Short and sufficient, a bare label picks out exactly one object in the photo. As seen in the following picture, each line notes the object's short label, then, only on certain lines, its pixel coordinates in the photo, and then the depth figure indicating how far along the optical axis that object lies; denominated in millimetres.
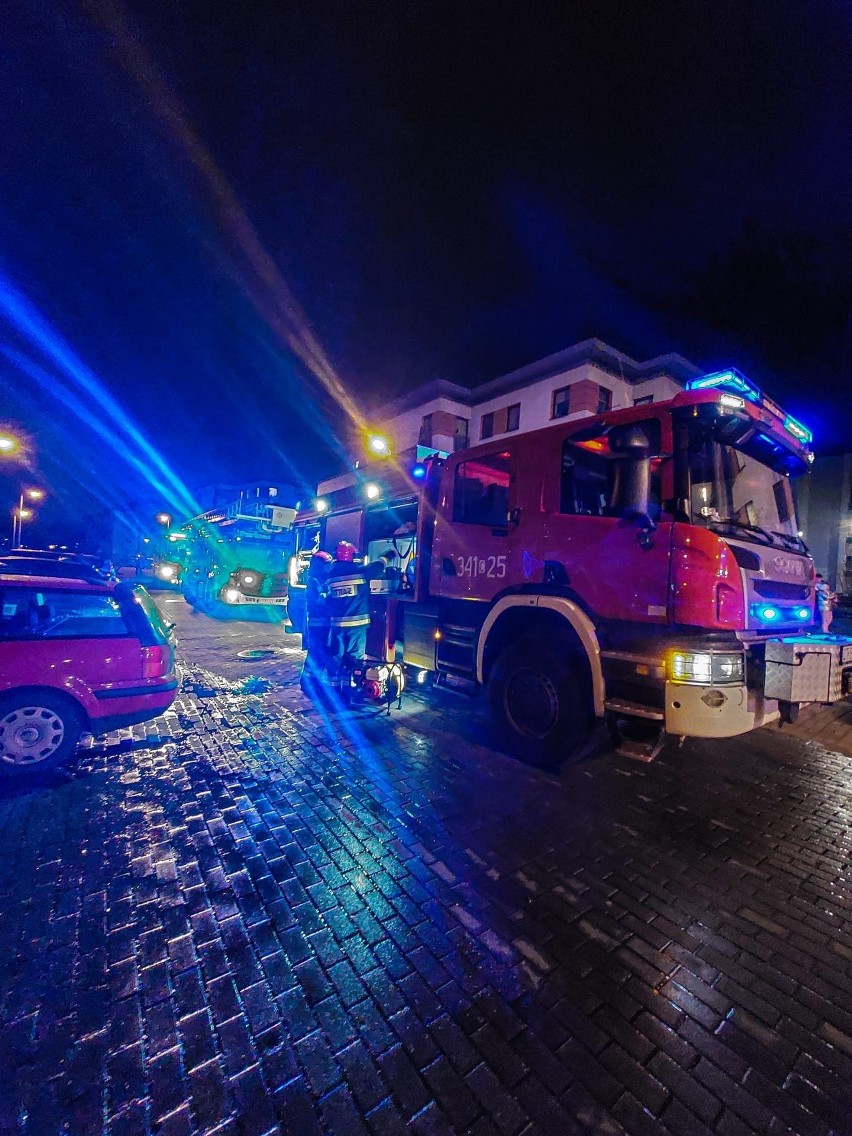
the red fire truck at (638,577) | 3361
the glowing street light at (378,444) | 7646
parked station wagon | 3785
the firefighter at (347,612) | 6102
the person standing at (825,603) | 4484
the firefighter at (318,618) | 6355
